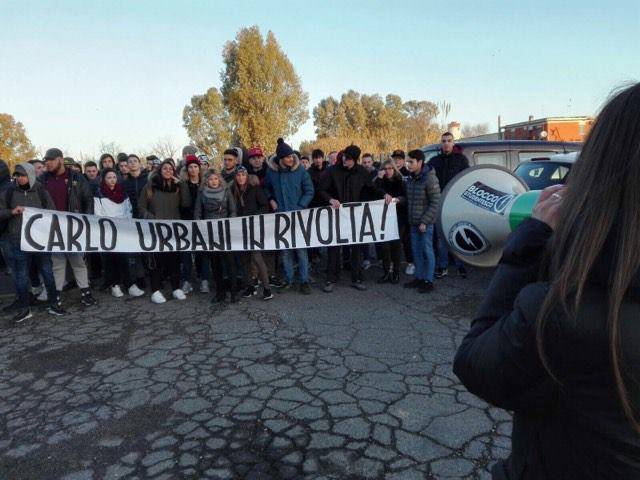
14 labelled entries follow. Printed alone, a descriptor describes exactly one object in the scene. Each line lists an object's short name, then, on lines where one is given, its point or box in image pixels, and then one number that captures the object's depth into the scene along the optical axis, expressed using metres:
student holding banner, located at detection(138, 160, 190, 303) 6.39
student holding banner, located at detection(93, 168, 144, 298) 6.62
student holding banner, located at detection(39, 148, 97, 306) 6.25
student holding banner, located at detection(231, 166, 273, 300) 6.44
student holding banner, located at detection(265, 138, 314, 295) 6.55
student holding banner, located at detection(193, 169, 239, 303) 6.24
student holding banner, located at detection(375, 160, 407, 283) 6.87
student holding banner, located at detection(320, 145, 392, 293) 6.72
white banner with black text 6.24
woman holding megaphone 0.76
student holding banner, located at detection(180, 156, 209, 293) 6.63
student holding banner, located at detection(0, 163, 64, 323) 5.74
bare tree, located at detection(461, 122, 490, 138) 76.50
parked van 8.19
